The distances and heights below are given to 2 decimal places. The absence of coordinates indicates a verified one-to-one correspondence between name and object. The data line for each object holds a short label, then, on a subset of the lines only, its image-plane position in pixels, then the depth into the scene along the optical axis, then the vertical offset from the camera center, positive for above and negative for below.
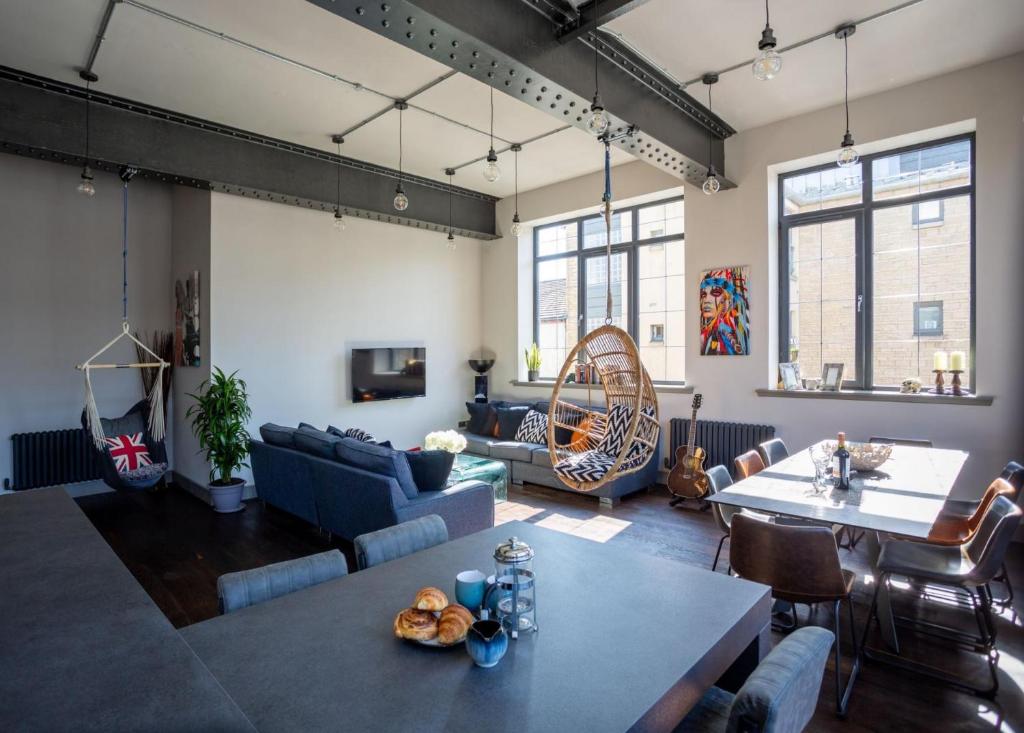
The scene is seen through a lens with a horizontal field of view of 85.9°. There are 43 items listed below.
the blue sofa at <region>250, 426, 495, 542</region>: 3.70 -1.00
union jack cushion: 4.99 -0.86
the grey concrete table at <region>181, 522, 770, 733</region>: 1.02 -0.65
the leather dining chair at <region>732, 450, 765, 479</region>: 3.41 -0.65
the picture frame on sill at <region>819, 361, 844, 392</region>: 4.91 -0.14
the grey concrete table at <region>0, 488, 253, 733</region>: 0.77 -0.49
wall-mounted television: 6.41 -0.16
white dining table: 2.38 -0.67
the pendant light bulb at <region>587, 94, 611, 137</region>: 3.02 +1.34
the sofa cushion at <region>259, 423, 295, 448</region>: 4.78 -0.66
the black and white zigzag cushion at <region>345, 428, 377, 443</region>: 4.80 -0.65
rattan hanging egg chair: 3.06 -0.47
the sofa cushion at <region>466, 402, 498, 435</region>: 7.01 -0.74
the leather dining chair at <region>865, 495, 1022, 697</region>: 2.40 -0.97
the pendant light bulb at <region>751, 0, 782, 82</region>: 2.51 +1.41
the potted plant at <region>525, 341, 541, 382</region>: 7.36 -0.02
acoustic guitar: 5.15 -1.08
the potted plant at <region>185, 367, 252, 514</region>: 5.08 -0.68
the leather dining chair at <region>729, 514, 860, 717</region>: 2.30 -0.87
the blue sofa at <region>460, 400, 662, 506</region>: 5.36 -1.15
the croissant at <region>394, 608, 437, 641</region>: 1.24 -0.60
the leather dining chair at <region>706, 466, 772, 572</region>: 3.14 -0.74
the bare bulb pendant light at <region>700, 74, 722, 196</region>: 4.10 +1.37
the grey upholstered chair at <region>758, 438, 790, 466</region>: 3.81 -0.64
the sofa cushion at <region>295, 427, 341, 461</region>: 4.27 -0.65
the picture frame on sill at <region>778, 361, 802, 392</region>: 5.14 -0.14
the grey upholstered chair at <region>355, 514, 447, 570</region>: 1.85 -0.64
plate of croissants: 1.23 -0.60
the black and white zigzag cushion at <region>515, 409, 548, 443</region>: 6.35 -0.79
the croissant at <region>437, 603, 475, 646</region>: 1.23 -0.60
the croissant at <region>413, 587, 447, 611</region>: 1.30 -0.57
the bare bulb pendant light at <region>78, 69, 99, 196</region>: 4.03 +1.61
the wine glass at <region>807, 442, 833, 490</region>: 2.93 -0.60
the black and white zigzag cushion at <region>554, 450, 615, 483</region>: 3.35 -0.68
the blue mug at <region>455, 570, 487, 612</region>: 1.38 -0.58
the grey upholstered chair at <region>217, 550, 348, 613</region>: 1.50 -0.63
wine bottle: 2.91 -0.56
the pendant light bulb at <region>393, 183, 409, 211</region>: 4.64 +1.36
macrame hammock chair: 4.39 -0.63
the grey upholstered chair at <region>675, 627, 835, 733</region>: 0.99 -0.62
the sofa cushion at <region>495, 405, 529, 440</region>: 6.71 -0.72
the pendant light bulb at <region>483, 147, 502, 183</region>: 3.93 +1.36
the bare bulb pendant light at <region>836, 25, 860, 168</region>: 3.60 +1.42
